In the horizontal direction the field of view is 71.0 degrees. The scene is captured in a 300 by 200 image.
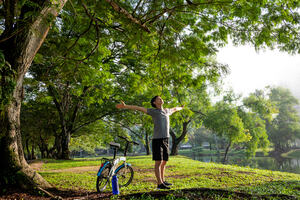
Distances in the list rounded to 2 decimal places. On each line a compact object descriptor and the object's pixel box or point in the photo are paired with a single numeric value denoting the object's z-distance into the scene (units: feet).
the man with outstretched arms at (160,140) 14.74
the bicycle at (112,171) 15.29
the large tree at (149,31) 13.69
